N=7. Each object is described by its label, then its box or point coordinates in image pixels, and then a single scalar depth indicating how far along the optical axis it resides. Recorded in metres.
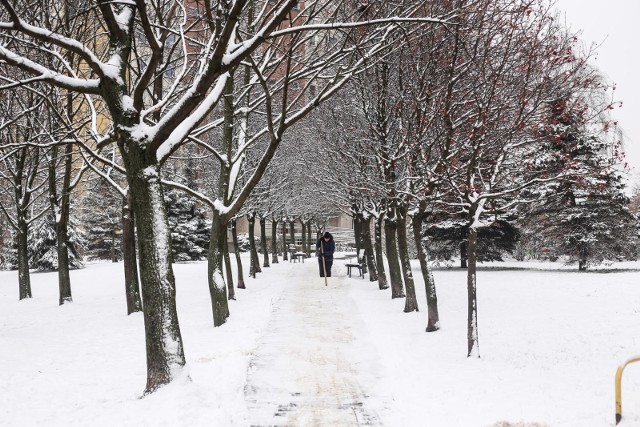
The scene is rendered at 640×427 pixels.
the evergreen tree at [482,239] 24.75
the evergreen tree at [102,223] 35.81
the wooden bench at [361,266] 22.03
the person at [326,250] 20.99
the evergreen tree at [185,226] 35.84
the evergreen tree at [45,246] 30.25
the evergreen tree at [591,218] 20.98
